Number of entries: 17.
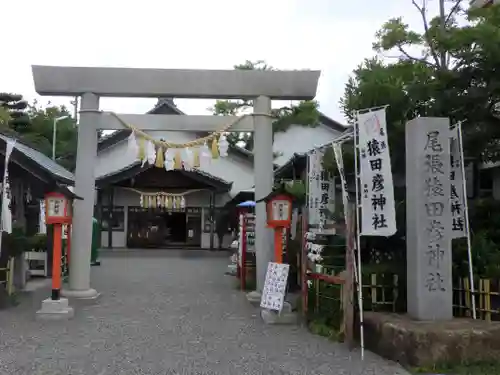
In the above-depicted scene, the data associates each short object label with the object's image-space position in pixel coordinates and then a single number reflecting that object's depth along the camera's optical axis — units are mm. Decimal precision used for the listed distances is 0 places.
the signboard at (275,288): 9625
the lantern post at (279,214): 10367
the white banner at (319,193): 10322
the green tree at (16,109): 35903
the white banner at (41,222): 18250
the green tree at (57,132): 34531
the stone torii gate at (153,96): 11719
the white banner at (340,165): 8430
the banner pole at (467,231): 7605
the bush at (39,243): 16094
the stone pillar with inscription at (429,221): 7285
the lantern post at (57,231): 9930
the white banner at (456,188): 7984
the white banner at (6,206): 9985
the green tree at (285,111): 27734
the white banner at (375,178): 7379
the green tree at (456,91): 9383
